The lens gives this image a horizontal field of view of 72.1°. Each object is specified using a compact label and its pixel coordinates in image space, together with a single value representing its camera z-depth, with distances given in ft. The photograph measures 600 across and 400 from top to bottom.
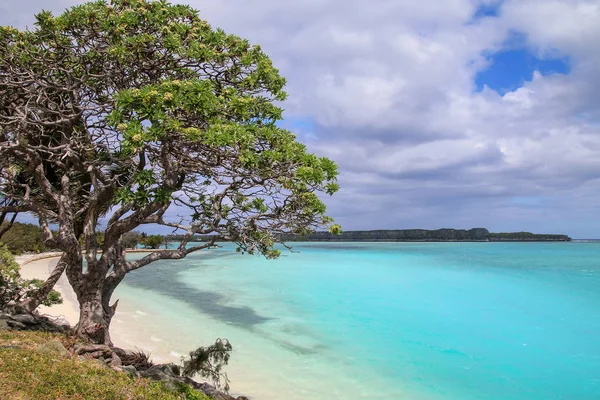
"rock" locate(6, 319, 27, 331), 20.98
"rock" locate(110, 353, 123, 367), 18.60
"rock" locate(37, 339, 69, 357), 16.83
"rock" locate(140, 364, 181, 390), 17.40
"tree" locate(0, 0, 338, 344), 17.83
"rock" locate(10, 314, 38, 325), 22.07
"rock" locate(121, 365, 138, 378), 17.37
